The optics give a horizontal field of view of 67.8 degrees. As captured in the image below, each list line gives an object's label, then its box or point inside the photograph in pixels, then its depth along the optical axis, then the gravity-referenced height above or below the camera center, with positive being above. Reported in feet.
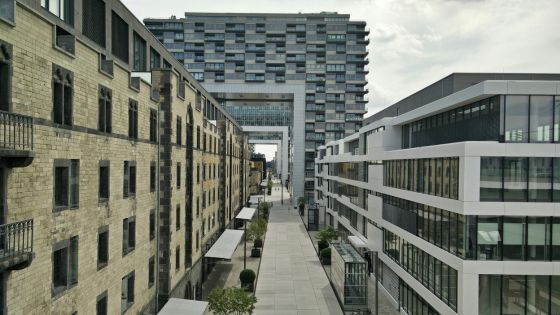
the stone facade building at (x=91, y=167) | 34.86 -1.58
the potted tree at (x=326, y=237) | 158.30 -30.65
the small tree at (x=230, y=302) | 82.58 -29.19
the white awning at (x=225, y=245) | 110.75 -26.13
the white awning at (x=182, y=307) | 69.21 -26.14
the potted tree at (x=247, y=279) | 112.37 -33.21
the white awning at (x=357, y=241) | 124.09 -26.11
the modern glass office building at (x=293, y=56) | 358.43 +88.86
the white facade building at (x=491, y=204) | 64.80 -7.33
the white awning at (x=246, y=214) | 147.29 -21.73
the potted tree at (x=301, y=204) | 280.51 -32.87
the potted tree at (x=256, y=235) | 153.69 -30.86
